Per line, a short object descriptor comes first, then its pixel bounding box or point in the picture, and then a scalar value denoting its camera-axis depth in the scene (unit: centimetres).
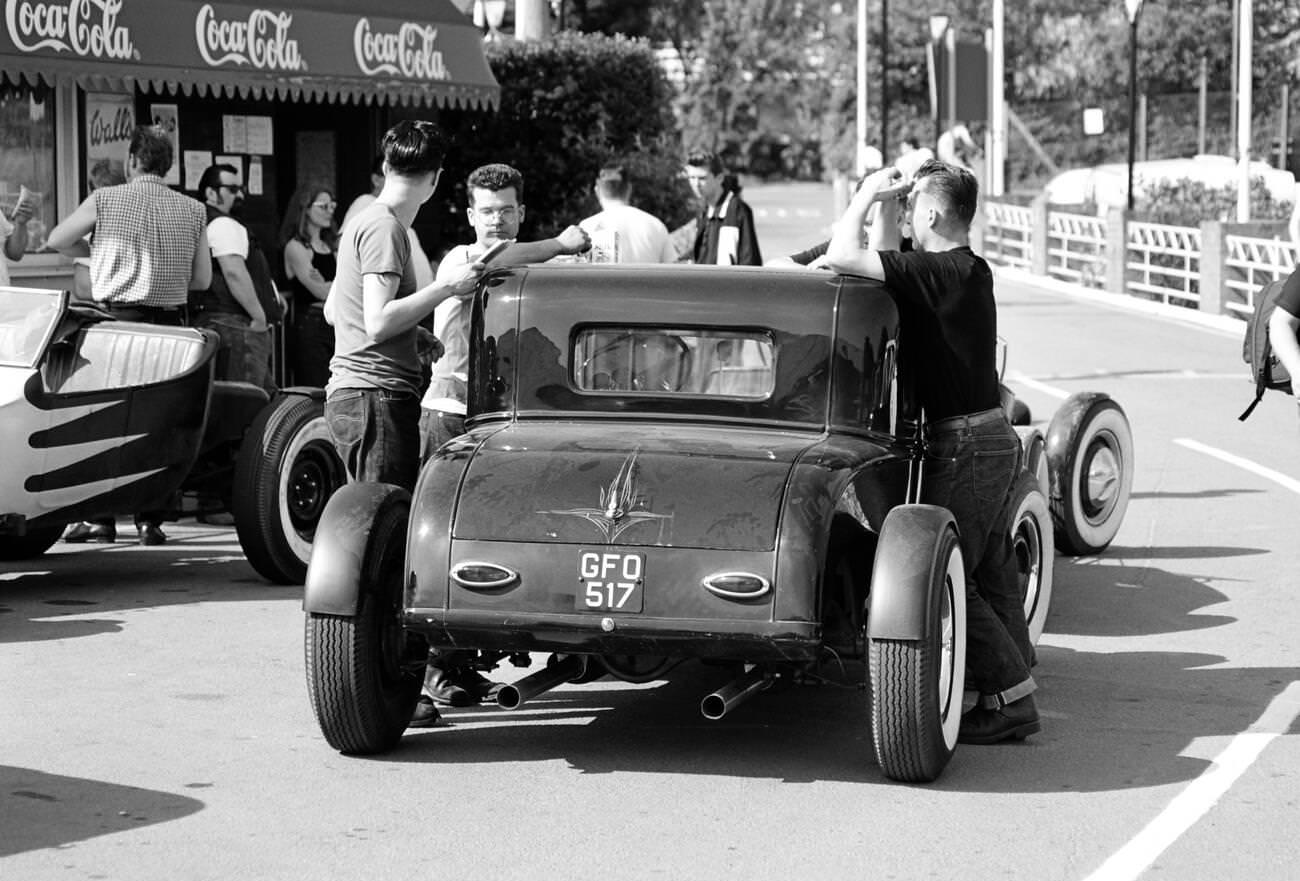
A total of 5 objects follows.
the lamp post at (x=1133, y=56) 3222
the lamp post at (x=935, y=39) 3953
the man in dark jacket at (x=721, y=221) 1510
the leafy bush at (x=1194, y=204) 3066
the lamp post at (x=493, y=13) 2152
